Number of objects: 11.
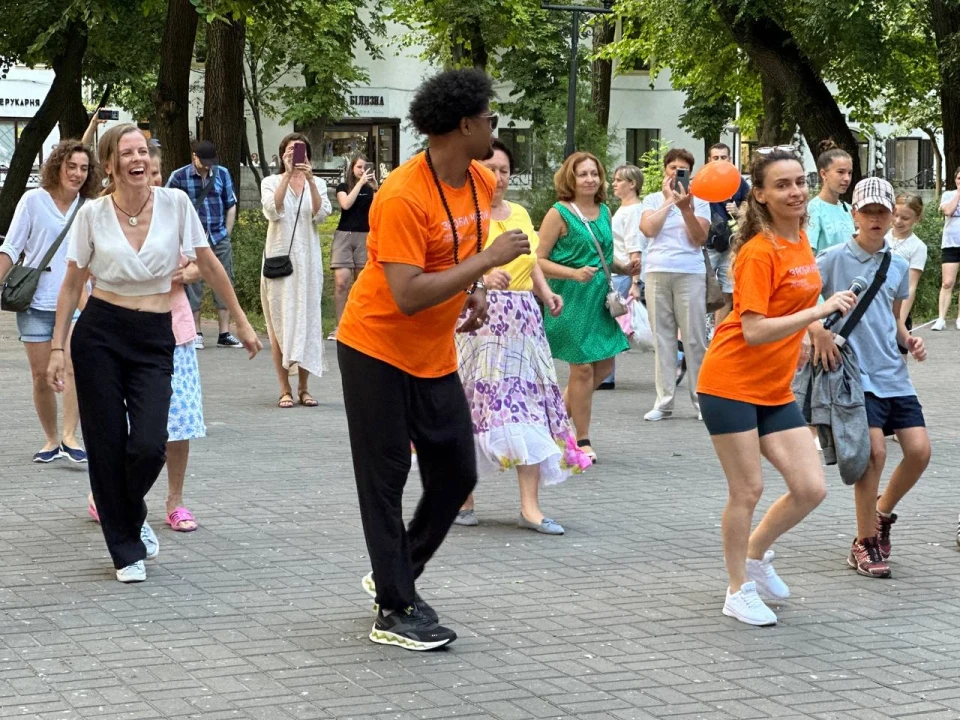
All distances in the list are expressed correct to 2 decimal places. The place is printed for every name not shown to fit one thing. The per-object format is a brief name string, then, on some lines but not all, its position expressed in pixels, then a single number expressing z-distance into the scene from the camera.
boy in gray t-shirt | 6.64
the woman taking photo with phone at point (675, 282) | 11.12
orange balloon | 7.82
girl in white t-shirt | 11.53
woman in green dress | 9.32
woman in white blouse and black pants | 6.45
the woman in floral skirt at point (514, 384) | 7.57
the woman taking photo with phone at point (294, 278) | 12.06
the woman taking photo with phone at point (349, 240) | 15.98
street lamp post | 27.33
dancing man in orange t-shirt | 5.16
